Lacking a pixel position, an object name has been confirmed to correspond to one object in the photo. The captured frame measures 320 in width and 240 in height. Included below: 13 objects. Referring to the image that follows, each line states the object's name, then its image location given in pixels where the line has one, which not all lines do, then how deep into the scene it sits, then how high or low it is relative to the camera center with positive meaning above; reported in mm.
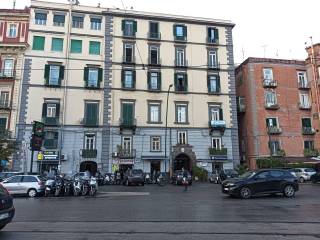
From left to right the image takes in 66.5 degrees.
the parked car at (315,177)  23381 -1723
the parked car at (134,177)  23149 -1586
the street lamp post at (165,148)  28229 +1364
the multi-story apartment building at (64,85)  26915 +8562
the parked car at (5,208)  5884 -1153
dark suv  12836 -1283
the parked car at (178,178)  23384 -1738
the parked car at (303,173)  25944 -1425
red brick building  30834 +6254
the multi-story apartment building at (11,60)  26939 +11428
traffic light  17549 +1793
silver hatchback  15112 -1495
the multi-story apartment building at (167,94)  28347 +7979
